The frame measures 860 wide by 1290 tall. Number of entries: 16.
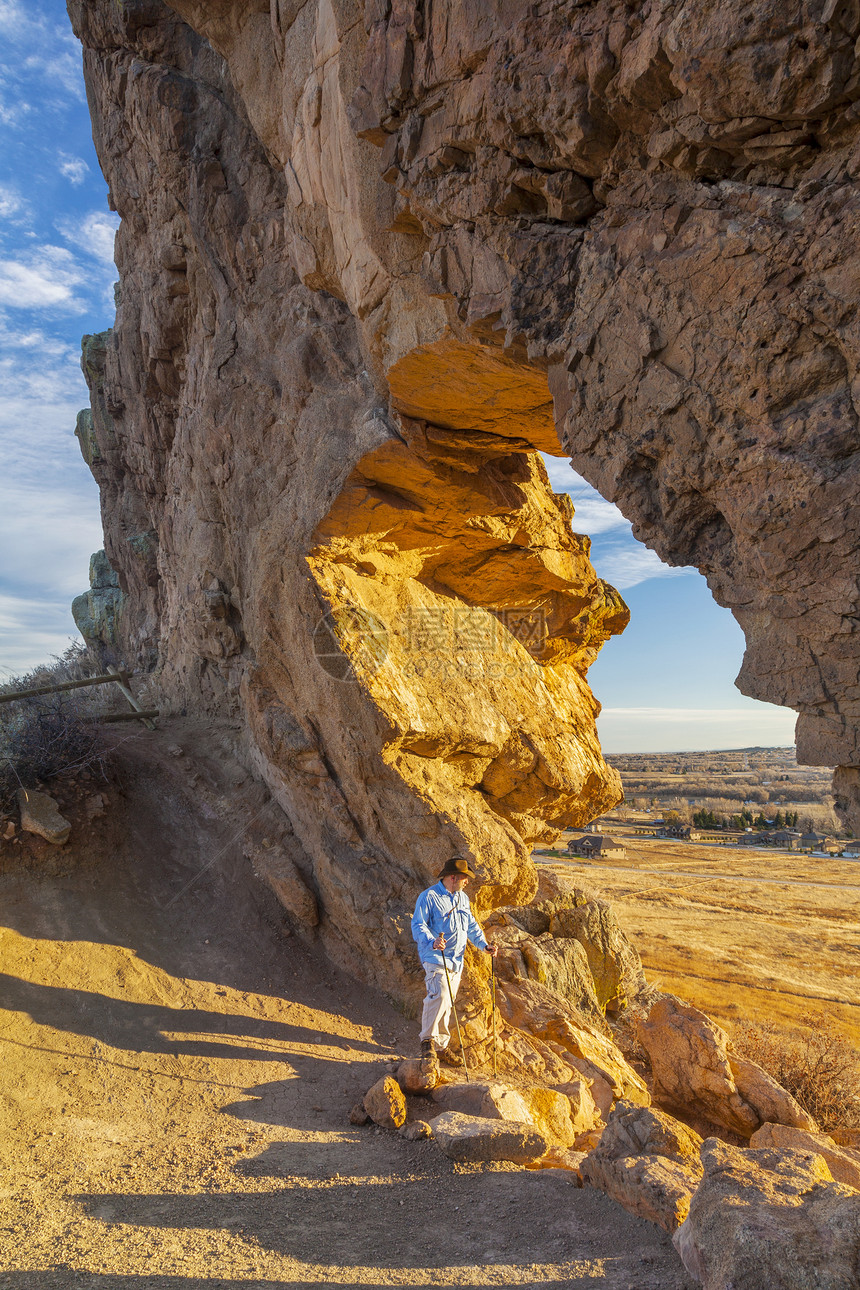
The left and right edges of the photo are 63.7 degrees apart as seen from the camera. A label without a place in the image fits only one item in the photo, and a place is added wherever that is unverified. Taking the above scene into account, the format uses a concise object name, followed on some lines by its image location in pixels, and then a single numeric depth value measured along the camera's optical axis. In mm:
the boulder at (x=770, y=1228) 2471
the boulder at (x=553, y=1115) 5328
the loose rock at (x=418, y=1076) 5332
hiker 5930
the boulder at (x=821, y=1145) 5211
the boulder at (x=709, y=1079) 6773
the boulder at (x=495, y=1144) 4332
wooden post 10008
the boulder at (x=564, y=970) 8727
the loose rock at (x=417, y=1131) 4617
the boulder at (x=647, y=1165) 3447
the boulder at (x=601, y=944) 10492
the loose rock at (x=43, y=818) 6902
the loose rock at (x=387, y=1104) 4879
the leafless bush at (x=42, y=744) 7342
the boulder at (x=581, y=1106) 5949
